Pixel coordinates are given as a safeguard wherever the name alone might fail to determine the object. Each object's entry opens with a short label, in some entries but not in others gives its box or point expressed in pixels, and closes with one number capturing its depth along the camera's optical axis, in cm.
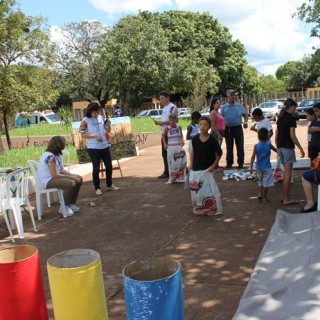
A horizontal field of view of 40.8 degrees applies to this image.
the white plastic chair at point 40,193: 655
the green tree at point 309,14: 1831
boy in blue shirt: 656
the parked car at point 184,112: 2683
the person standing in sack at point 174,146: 830
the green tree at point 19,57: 1290
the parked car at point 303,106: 2602
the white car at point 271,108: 2806
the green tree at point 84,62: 3303
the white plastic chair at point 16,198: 576
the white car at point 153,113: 3052
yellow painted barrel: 261
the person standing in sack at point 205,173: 614
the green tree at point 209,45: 3534
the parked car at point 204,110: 2801
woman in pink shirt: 926
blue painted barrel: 239
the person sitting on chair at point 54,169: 649
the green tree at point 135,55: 2958
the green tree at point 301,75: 6412
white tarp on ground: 329
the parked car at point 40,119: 3128
